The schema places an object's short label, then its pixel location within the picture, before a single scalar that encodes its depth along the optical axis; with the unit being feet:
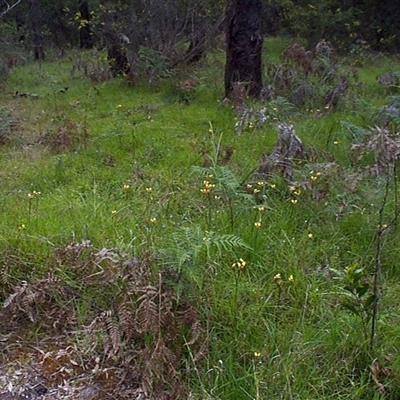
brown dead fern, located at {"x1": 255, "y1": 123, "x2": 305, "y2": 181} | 13.12
